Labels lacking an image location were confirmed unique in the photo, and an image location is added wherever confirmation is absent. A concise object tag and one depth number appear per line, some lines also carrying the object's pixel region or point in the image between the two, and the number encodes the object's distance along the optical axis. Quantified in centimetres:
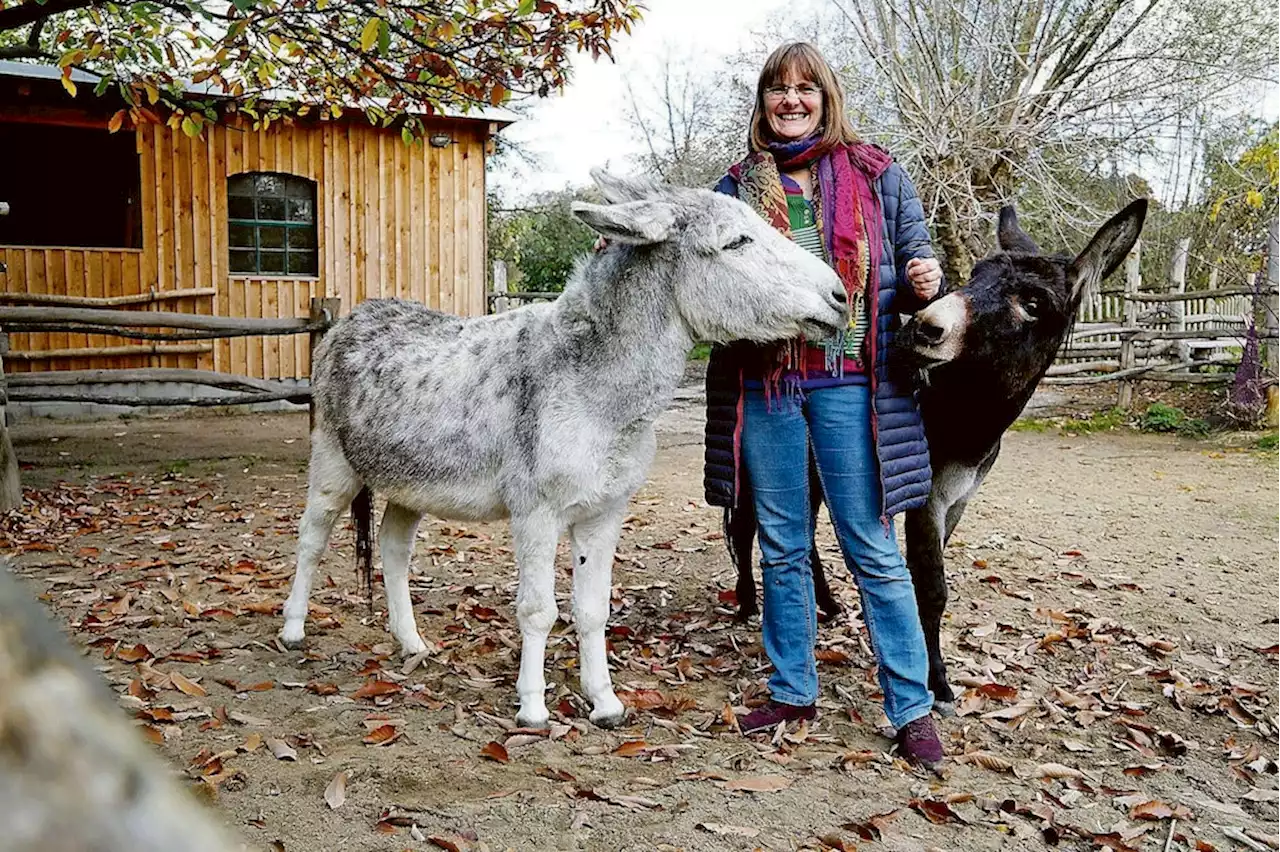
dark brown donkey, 349
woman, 335
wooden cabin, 1185
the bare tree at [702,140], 1598
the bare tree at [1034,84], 1299
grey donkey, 328
